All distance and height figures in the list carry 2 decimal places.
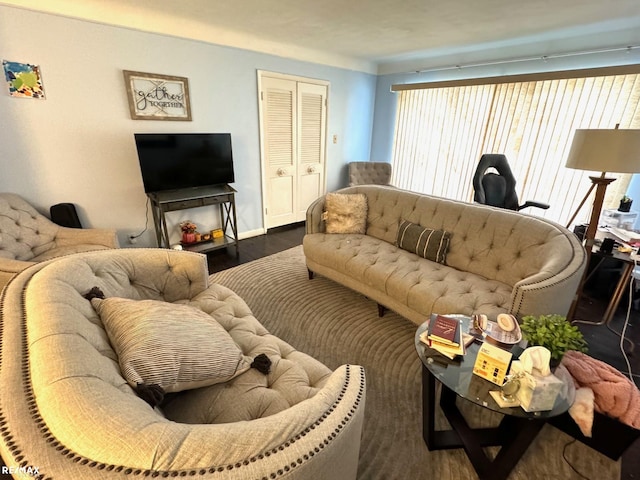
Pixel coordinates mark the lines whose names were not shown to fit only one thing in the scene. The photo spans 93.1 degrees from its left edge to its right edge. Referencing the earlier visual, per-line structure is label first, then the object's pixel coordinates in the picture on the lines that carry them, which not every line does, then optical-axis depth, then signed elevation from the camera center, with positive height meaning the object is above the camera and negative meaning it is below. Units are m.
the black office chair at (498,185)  3.44 -0.51
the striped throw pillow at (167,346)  0.95 -0.70
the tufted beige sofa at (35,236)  2.24 -0.84
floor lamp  1.92 -0.09
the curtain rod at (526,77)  2.79 +0.63
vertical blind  3.05 +0.09
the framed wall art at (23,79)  2.31 +0.32
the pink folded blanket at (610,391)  1.28 -1.03
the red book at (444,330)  1.38 -0.87
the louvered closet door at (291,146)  3.83 -0.20
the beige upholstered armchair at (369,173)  4.84 -0.61
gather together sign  2.82 +0.28
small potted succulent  2.78 -0.54
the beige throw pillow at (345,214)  2.87 -0.73
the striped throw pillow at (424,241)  2.36 -0.81
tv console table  3.00 -0.75
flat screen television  2.86 -0.31
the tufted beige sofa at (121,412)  0.58 -0.60
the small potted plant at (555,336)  1.18 -0.74
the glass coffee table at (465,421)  1.15 -1.16
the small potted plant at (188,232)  3.40 -1.11
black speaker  2.61 -0.74
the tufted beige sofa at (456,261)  1.71 -0.85
